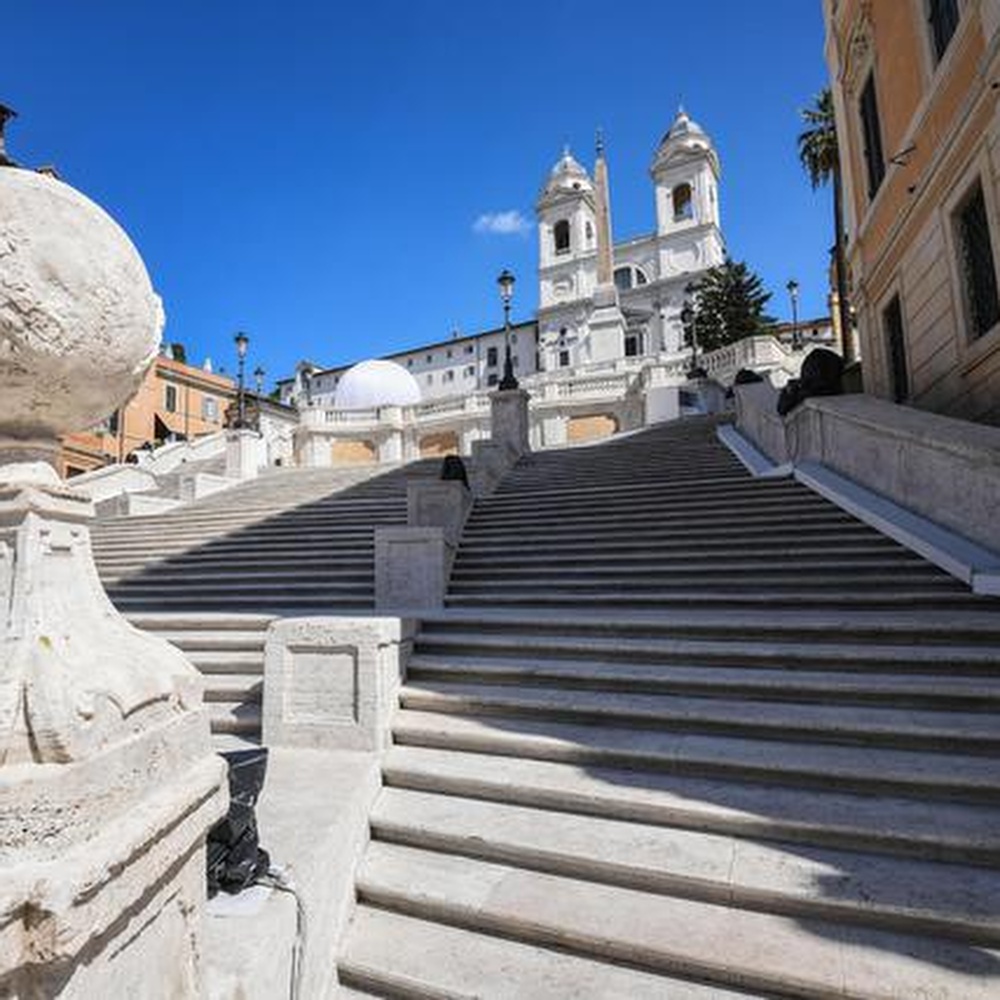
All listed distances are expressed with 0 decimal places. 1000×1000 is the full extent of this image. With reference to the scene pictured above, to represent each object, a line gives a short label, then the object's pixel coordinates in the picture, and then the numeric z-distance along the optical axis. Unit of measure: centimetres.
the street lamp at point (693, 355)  2773
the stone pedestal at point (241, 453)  2023
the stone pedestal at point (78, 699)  162
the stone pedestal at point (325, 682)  487
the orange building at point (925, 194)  881
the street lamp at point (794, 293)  3308
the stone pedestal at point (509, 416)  1712
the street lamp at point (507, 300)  1757
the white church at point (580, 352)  3131
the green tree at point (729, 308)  4447
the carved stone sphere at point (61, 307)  190
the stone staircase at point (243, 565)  646
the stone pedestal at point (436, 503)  966
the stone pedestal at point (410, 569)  757
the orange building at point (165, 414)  4084
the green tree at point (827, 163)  2422
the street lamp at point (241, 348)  2328
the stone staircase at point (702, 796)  312
